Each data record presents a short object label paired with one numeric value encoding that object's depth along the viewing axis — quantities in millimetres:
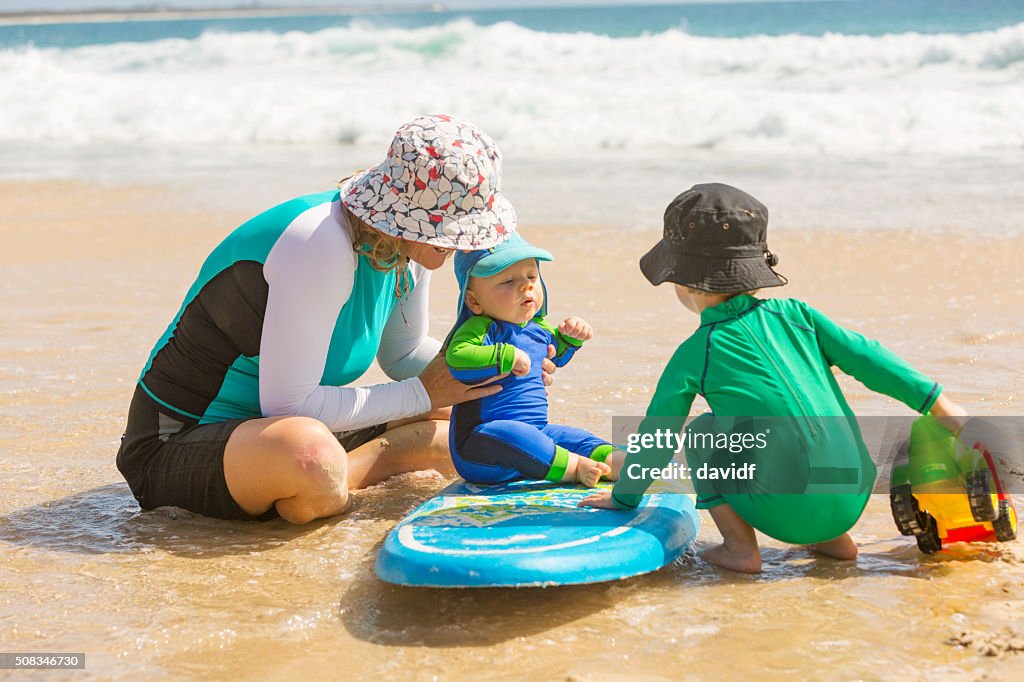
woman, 3055
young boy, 2842
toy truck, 2809
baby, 3354
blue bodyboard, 2662
